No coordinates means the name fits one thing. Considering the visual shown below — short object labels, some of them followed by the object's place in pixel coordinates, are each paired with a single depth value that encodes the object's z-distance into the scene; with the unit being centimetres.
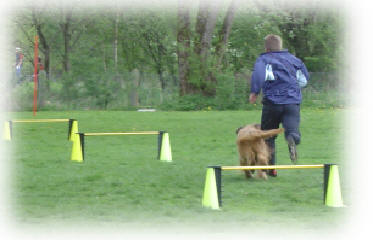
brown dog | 1759
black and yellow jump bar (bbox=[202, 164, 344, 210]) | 1389
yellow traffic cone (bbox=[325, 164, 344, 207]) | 1436
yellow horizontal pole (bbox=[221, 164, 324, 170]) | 1420
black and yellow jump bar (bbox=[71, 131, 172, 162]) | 2252
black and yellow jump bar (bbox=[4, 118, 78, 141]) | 2931
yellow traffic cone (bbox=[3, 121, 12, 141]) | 2926
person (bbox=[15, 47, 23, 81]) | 5255
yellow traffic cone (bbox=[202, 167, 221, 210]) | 1386
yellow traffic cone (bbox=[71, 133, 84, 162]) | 2246
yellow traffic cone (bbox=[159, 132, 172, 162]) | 2280
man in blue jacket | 1767
